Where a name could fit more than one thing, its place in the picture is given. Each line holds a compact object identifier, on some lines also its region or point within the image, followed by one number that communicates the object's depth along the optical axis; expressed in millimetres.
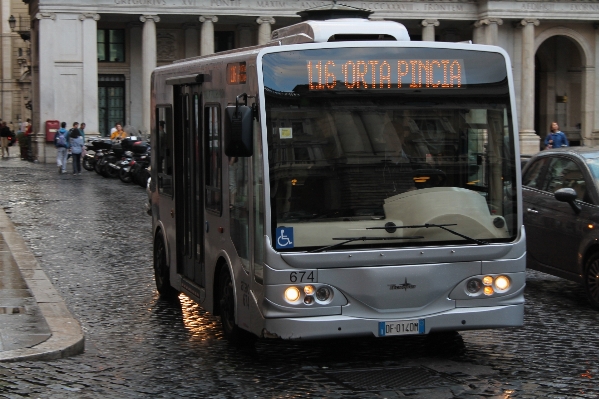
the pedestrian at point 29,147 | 46875
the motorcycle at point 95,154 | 35188
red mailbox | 44000
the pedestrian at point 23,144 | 48281
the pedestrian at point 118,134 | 38141
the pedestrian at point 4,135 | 49875
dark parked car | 10562
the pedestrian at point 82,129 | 37306
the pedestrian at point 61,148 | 35378
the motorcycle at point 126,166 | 30595
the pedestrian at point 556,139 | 28422
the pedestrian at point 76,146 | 34875
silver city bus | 7305
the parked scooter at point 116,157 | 32062
